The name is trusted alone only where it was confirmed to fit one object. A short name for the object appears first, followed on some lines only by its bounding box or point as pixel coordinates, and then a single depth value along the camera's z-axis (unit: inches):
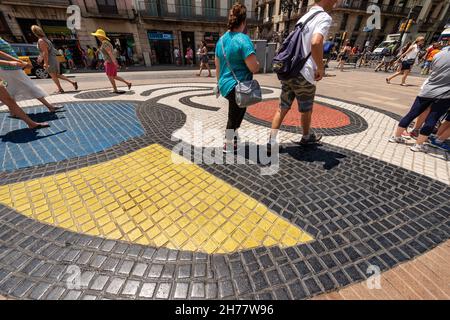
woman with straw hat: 229.1
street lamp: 649.0
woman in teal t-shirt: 92.6
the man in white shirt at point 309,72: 89.6
